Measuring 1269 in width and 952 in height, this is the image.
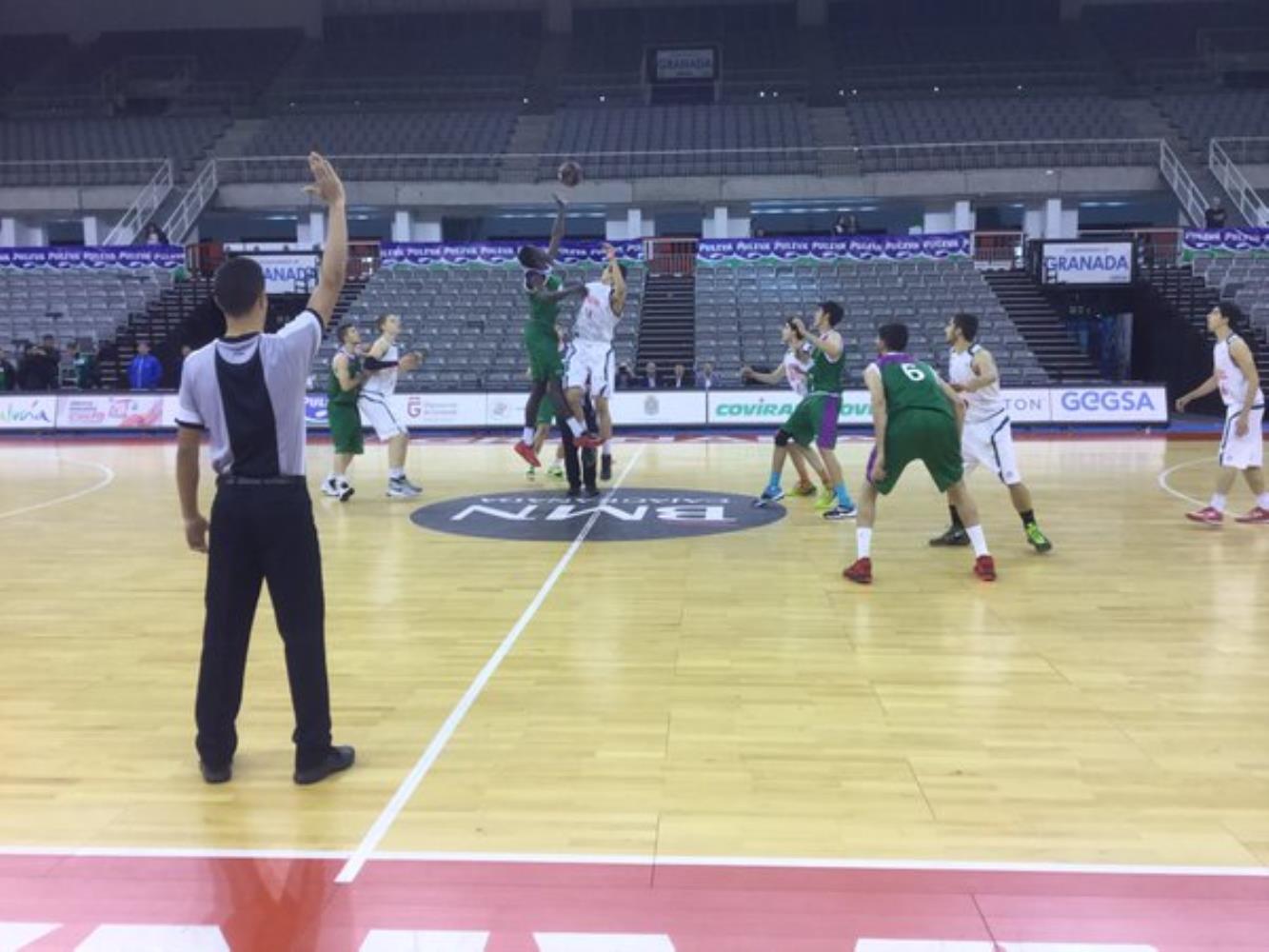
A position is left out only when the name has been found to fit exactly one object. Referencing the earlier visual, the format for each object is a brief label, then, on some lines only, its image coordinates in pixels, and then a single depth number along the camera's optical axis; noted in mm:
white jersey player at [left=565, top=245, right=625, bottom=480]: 11227
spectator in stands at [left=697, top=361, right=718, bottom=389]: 22109
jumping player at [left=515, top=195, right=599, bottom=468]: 10336
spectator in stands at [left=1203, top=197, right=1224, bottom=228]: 26984
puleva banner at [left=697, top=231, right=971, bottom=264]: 26656
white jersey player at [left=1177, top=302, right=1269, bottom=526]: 9328
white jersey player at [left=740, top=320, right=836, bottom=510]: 10680
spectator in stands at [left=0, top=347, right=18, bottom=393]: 23188
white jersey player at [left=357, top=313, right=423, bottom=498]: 11430
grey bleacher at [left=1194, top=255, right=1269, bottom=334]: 24109
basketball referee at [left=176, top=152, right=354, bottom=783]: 3928
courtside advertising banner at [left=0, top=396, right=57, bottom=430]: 21641
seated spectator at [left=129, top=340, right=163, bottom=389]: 22516
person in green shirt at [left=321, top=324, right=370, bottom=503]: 11328
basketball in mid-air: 9117
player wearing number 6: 7230
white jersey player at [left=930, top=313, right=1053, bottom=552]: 8328
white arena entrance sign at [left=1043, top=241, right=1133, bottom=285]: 25281
